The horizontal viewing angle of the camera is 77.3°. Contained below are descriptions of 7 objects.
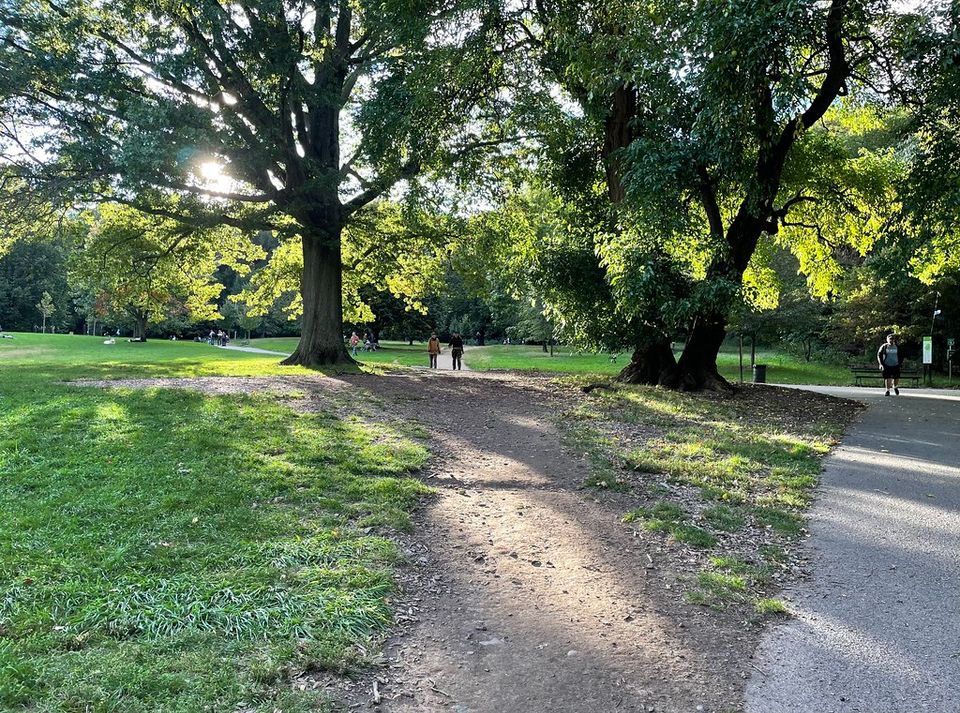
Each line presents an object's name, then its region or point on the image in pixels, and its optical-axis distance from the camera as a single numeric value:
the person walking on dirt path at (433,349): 24.92
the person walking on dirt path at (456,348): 24.72
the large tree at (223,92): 12.30
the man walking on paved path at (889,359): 15.40
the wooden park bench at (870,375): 21.53
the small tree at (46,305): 55.97
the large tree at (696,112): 9.12
